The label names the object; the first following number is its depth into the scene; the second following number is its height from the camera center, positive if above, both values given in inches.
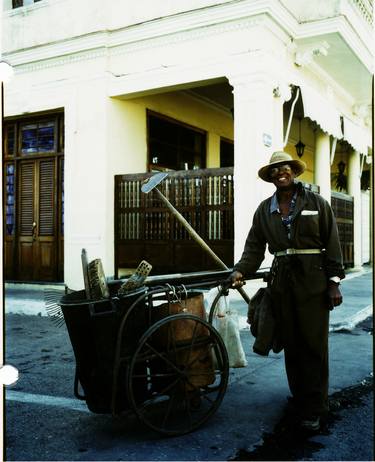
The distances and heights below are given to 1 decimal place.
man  135.5 -13.7
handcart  123.0 -31.4
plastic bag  150.1 -30.0
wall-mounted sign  323.9 +60.9
